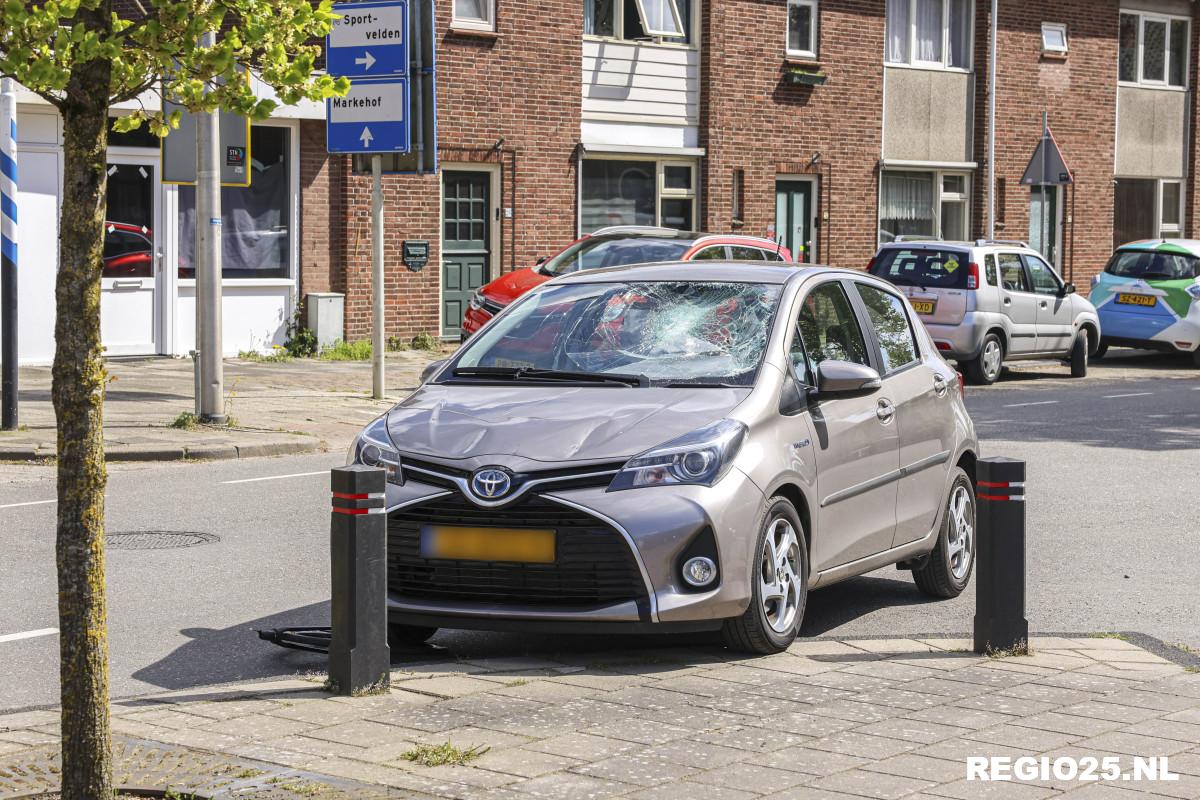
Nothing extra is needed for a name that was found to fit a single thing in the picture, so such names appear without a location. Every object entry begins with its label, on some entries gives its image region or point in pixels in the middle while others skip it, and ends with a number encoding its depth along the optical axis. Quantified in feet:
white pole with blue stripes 46.29
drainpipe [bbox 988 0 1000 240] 101.91
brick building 72.90
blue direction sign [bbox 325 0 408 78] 57.36
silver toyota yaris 22.34
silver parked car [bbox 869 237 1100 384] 71.61
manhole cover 32.27
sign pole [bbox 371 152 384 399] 58.70
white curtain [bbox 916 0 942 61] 101.55
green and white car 82.74
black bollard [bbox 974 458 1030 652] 23.62
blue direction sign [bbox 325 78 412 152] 57.62
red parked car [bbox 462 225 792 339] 62.54
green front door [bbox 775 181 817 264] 94.22
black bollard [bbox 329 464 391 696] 20.72
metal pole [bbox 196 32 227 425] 50.31
